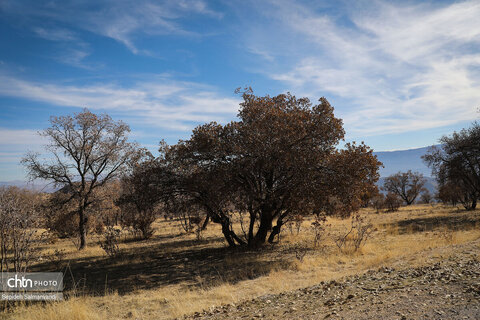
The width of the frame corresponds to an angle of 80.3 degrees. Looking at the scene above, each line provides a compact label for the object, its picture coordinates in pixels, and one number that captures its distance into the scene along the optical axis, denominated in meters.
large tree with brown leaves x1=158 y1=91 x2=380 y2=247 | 11.84
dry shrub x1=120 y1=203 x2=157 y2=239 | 23.27
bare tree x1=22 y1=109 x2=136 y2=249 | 18.84
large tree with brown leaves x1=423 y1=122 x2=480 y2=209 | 22.31
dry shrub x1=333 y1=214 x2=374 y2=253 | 12.59
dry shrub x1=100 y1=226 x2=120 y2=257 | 15.84
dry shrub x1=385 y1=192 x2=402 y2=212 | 39.19
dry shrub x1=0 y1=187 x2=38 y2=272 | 7.99
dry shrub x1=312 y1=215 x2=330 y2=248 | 14.68
